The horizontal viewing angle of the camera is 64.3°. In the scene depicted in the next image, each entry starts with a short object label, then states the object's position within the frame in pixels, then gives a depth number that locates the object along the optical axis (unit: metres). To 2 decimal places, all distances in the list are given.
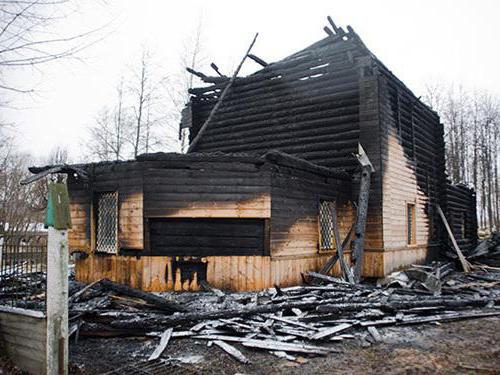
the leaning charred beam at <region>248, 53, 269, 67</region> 18.12
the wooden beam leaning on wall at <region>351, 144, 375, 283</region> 13.45
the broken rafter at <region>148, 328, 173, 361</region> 6.21
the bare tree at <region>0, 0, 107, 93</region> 5.53
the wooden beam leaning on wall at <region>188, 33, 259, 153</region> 18.72
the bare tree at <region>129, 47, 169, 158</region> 30.06
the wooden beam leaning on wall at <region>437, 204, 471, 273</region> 17.69
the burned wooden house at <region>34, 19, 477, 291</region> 11.26
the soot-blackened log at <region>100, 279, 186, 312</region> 8.25
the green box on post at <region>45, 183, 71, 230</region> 5.45
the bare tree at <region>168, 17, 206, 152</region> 29.65
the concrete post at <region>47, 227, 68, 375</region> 5.30
